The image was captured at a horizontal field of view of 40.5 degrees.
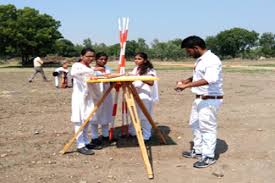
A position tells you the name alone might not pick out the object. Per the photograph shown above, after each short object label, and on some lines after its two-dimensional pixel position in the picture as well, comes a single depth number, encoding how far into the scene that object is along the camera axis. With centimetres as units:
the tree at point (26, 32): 5566
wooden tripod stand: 548
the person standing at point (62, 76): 1791
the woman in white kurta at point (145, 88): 673
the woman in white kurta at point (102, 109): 672
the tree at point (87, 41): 11604
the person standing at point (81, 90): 596
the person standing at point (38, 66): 2170
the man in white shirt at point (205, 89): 515
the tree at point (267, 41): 12160
